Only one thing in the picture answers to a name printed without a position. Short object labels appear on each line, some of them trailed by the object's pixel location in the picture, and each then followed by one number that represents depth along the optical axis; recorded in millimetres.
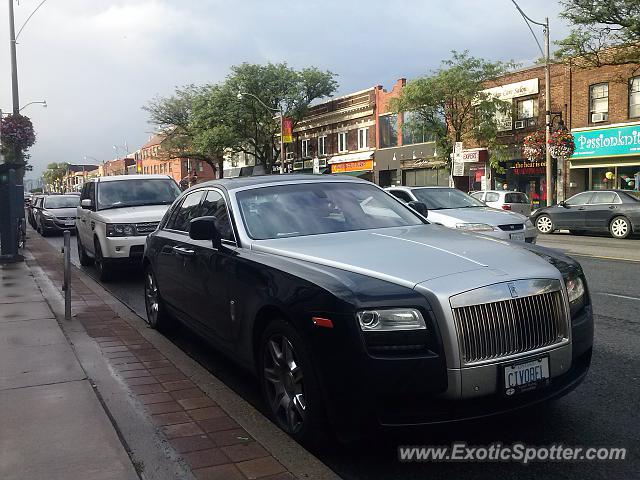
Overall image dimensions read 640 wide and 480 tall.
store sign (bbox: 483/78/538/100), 30109
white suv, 10078
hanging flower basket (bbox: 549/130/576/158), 25859
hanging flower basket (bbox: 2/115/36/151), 27109
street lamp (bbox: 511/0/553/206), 25594
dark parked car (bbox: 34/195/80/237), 21766
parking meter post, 7105
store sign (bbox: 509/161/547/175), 29938
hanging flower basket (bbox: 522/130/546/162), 27609
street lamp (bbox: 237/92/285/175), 43044
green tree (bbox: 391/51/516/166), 29641
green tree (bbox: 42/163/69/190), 146875
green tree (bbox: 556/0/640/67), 20297
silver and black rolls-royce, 3209
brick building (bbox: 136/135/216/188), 76125
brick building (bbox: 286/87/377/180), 42969
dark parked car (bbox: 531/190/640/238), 18234
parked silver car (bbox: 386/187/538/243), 10922
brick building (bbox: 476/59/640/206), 26156
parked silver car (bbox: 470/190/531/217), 22125
